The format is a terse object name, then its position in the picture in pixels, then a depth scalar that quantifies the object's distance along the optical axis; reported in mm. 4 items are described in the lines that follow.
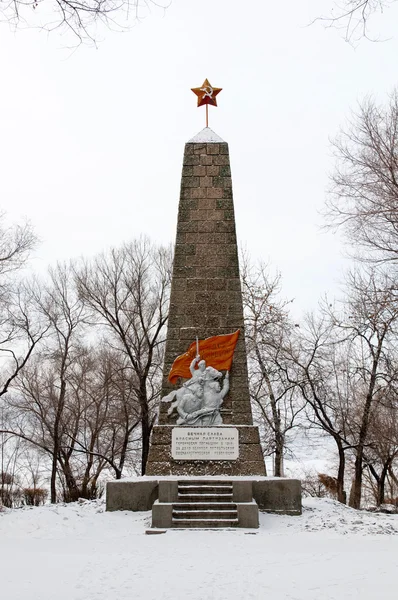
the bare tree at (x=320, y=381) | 17516
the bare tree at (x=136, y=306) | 20416
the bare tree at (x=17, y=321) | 15594
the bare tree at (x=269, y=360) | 18344
